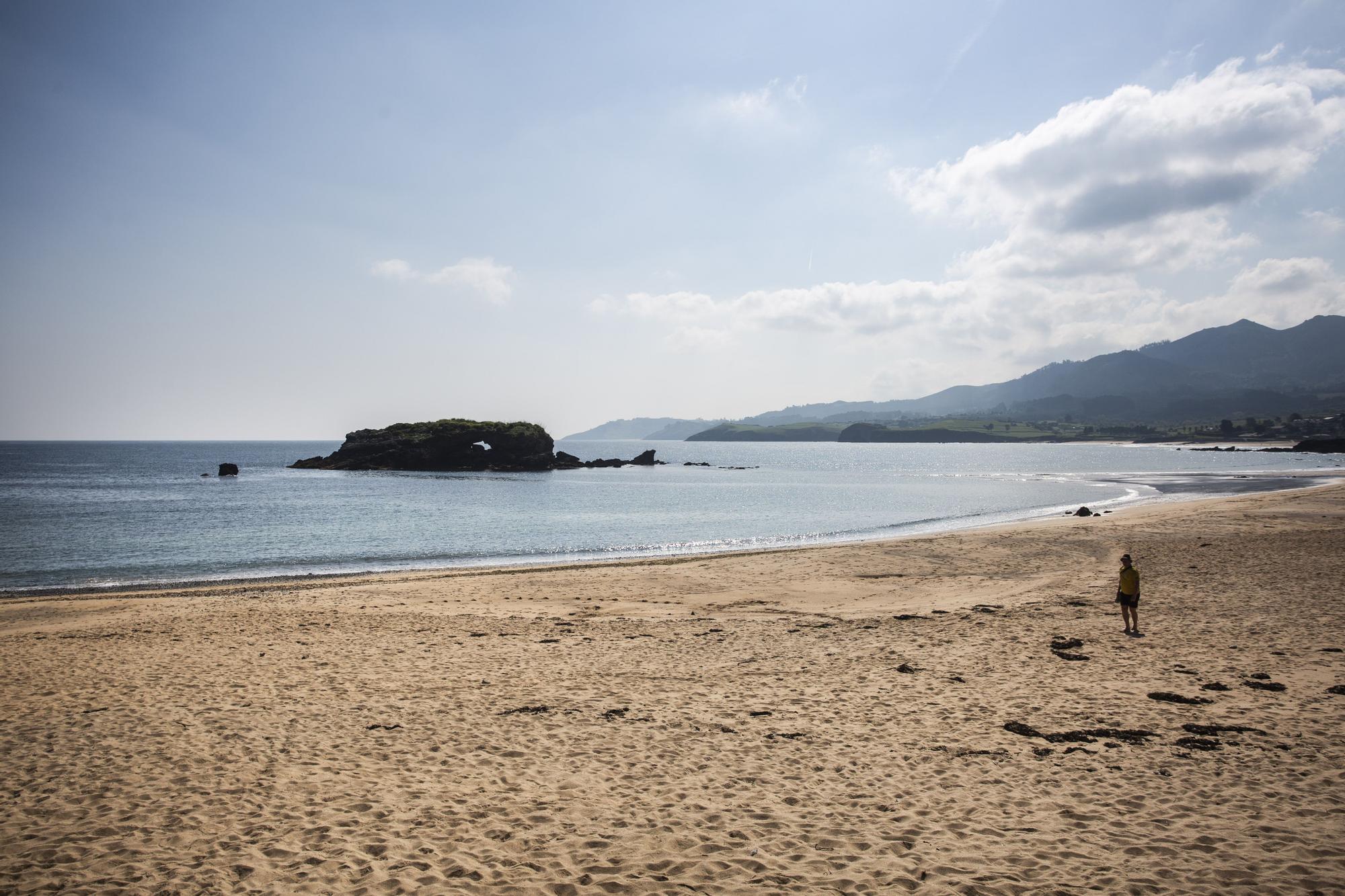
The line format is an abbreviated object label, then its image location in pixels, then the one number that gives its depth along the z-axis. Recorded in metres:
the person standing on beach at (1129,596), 17.00
